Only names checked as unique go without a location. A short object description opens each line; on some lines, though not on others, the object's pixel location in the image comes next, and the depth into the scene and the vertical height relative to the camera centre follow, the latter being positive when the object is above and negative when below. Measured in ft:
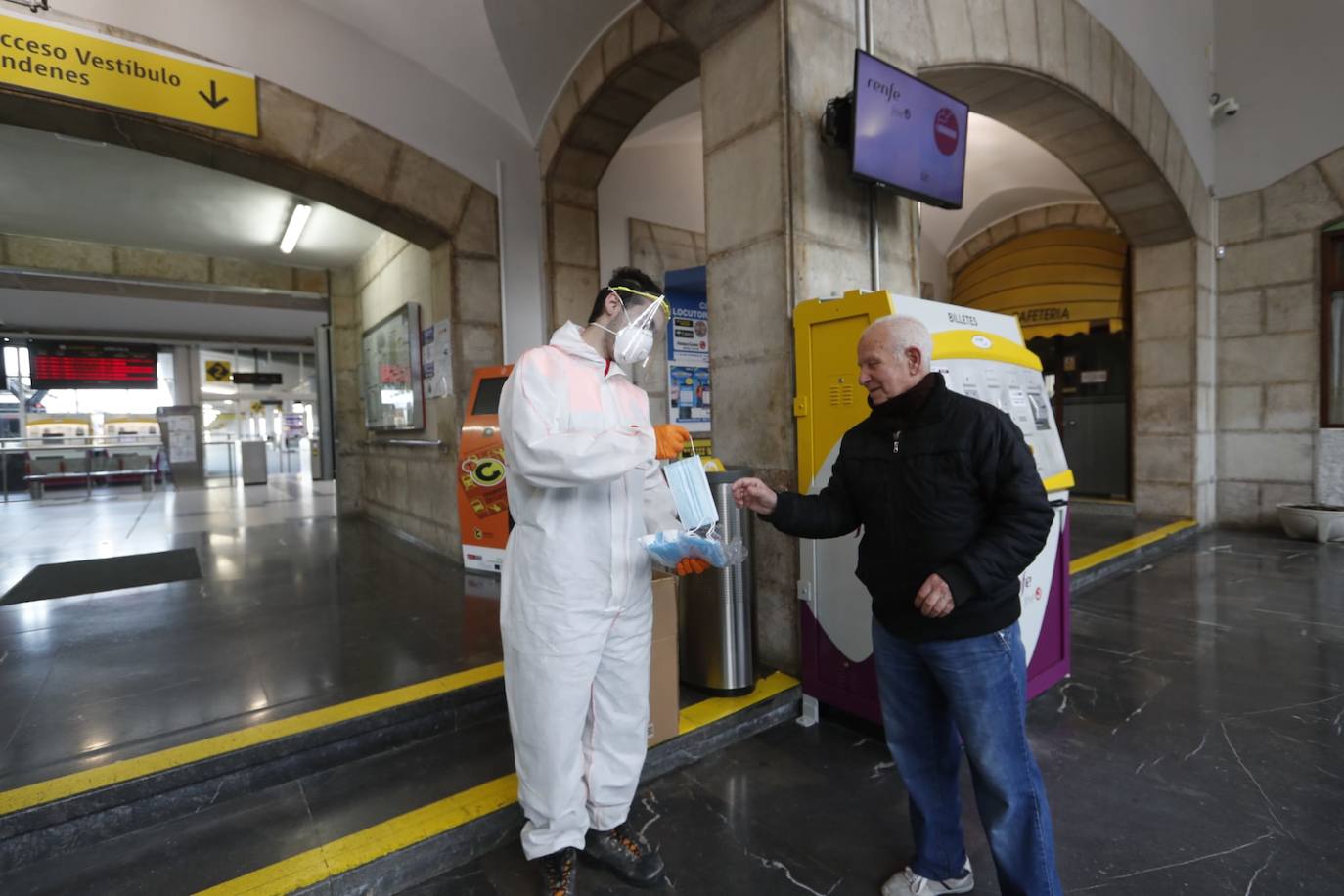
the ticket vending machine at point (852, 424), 8.38 -0.21
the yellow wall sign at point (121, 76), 10.94 +6.63
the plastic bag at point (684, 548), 5.90 -1.14
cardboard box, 7.83 -3.03
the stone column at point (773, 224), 9.53 +3.11
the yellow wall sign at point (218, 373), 50.90 +5.06
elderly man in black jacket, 4.88 -1.30
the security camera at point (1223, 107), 21.83 +10.55
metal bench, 39.60 -2.71
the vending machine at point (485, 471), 15.03 -1.01
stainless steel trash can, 9.14 -2.94
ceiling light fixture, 20.18 +7.00
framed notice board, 19.04 +1.88
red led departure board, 42.52 +5.07
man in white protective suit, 5.52 -1.49
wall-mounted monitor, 9.59 +4.62
